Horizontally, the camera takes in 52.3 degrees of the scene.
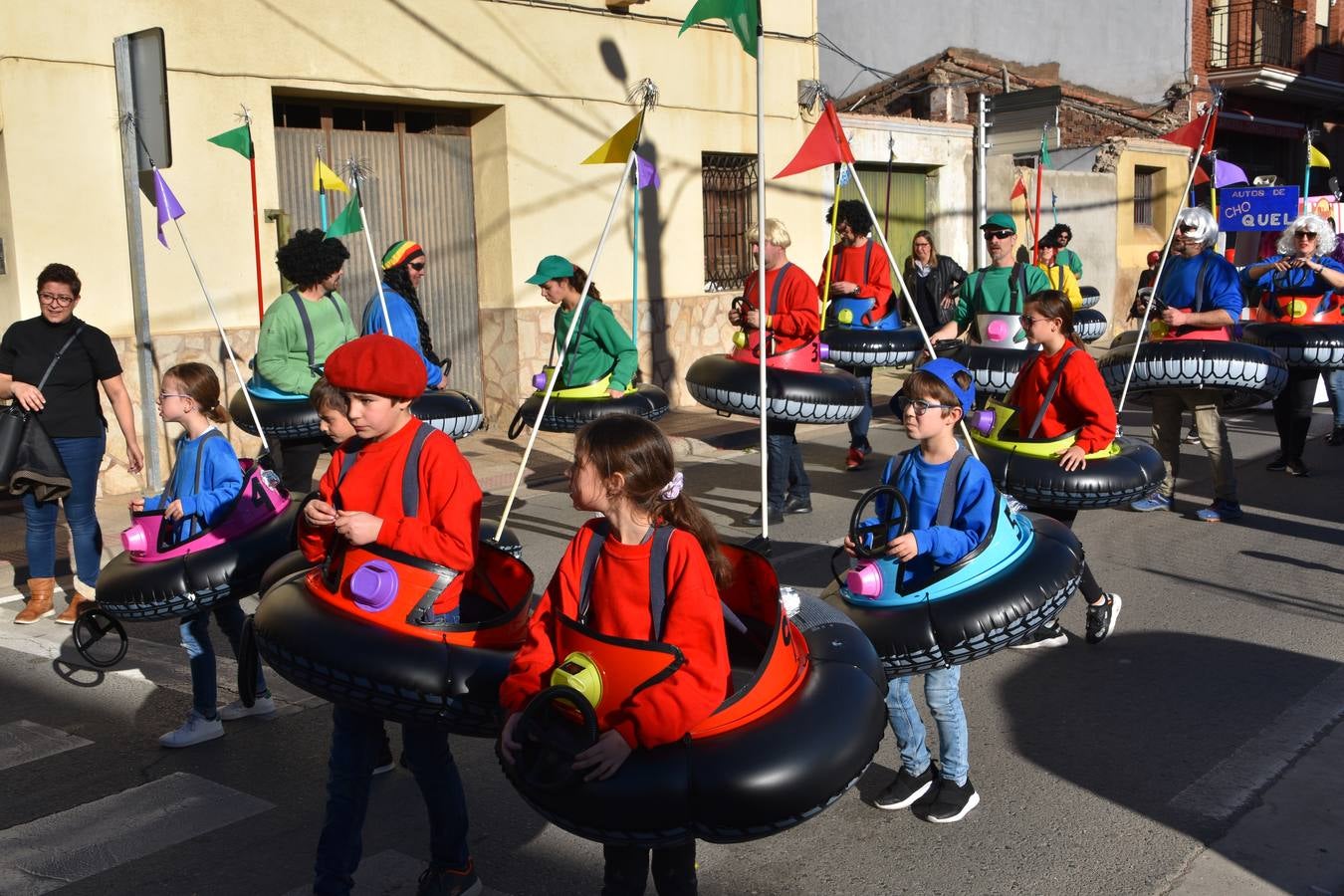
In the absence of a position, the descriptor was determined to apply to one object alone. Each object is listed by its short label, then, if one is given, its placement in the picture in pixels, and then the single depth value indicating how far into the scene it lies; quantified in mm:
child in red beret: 3820
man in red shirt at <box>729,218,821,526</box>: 9031
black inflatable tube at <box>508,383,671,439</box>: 8812
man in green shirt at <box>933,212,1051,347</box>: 9749
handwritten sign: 15375
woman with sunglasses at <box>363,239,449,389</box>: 8297
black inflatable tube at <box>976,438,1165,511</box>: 6445
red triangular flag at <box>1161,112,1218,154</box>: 10070
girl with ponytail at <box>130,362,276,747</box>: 5168
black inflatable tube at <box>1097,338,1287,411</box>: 8539
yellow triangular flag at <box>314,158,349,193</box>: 9781
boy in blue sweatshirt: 4605
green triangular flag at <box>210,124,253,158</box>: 9227
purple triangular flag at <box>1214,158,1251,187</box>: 12641
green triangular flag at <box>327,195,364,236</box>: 8820
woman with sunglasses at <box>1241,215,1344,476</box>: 10281
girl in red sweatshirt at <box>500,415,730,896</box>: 3165
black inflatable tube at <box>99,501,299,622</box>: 4934
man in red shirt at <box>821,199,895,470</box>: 11125
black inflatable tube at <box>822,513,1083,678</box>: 4418
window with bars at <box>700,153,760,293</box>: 16016
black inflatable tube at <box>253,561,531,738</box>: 3686
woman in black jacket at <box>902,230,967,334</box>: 13461
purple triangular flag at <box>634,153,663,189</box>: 9734
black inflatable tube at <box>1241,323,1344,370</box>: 10039
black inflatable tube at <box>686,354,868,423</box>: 8688
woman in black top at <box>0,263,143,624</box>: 7039
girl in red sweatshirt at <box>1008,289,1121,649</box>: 6418
